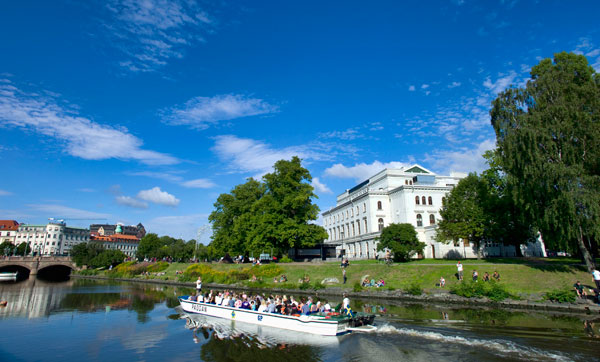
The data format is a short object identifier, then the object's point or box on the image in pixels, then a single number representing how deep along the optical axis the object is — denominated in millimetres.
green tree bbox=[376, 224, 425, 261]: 46025
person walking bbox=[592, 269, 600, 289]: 26906
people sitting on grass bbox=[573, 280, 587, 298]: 26766
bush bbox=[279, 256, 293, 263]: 54600
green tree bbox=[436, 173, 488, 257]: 46938
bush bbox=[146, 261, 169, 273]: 73375
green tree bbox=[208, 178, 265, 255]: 62500
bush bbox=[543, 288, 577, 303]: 26188
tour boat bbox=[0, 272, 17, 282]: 76438
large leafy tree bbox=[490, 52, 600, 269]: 29812
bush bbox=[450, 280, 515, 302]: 29156
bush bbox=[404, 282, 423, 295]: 33531
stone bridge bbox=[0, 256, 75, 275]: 84250
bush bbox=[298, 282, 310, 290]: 41906
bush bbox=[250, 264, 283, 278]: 49656
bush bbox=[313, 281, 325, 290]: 41094
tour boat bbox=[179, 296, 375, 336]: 20516
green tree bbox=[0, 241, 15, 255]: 113375
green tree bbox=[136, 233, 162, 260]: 106512
